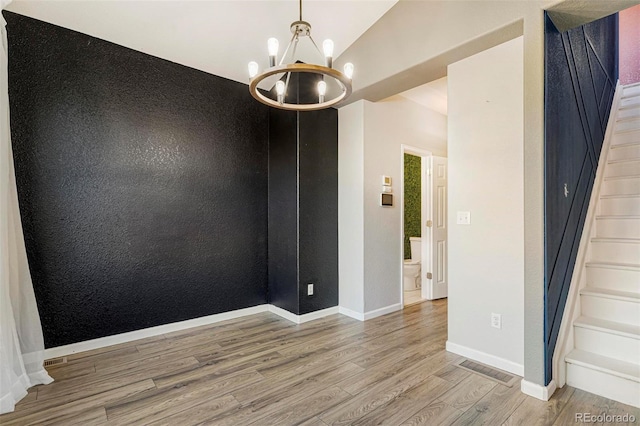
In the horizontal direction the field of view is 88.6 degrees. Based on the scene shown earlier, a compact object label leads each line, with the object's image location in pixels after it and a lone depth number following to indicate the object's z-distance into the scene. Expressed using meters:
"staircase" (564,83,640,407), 2.16
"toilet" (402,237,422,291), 5.24
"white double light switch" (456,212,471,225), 2.77
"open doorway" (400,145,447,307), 4.66
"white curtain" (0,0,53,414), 2.10
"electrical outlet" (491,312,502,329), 2.57
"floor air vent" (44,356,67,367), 2.67
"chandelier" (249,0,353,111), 1.94
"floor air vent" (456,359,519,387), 2.39
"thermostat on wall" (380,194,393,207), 3.97
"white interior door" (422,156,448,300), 4.67
